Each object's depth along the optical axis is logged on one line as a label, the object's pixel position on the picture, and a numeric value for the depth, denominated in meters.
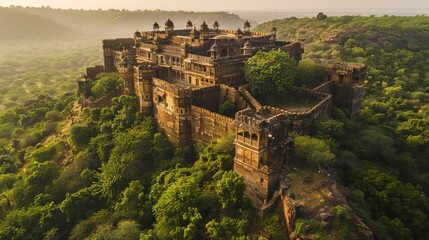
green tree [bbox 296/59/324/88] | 48.56
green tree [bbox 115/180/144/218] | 35.70
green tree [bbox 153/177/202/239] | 29.44
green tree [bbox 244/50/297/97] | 42.41
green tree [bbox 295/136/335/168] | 30.66
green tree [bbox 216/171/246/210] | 28.47
